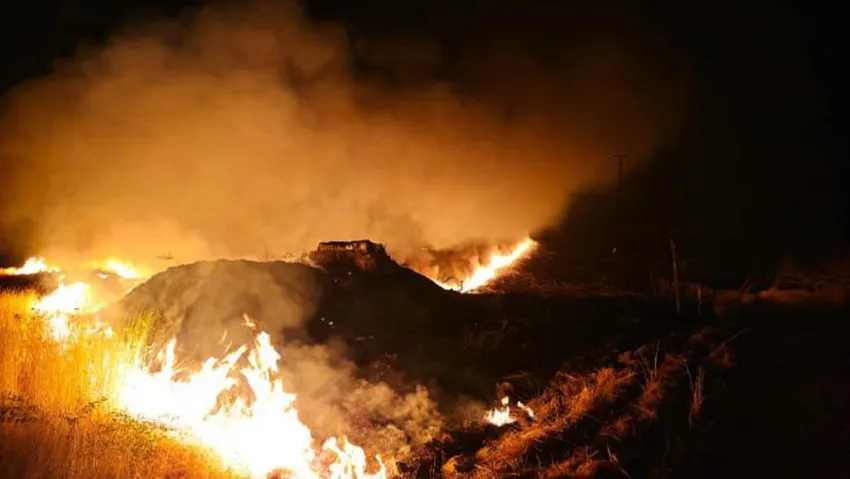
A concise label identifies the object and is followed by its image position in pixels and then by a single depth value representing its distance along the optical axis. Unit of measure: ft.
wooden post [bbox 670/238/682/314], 30.34
